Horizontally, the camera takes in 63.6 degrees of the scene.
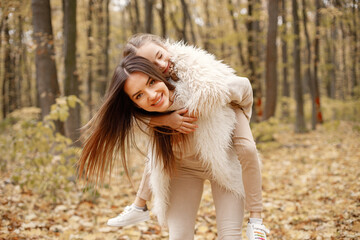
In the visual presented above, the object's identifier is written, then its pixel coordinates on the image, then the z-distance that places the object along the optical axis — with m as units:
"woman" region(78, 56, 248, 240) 1.99
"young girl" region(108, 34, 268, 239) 2.00
